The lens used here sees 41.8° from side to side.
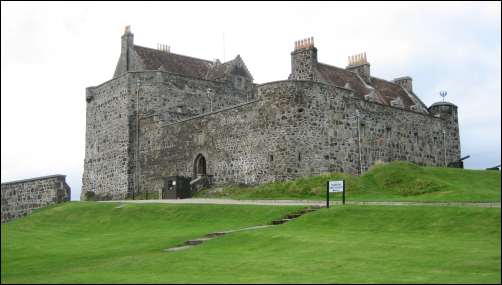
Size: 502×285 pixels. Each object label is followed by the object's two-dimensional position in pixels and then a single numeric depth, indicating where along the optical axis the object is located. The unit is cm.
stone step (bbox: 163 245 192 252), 2309
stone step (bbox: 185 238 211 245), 2464
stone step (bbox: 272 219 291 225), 2861
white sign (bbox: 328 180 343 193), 3078
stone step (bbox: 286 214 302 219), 2939
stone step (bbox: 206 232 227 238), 2594
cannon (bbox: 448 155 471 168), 5378
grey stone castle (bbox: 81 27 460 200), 4397
